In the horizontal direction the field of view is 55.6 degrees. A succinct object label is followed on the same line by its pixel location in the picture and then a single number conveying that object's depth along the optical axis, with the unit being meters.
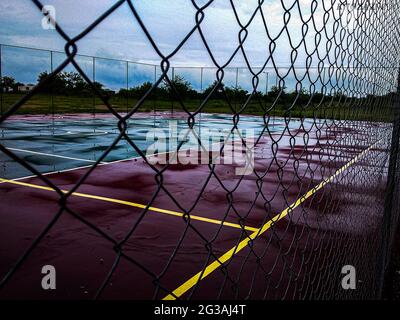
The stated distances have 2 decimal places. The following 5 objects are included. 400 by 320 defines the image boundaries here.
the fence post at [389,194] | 3.69
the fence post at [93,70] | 22.09
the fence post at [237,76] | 28.26
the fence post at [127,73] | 24.44
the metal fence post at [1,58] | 16.17
